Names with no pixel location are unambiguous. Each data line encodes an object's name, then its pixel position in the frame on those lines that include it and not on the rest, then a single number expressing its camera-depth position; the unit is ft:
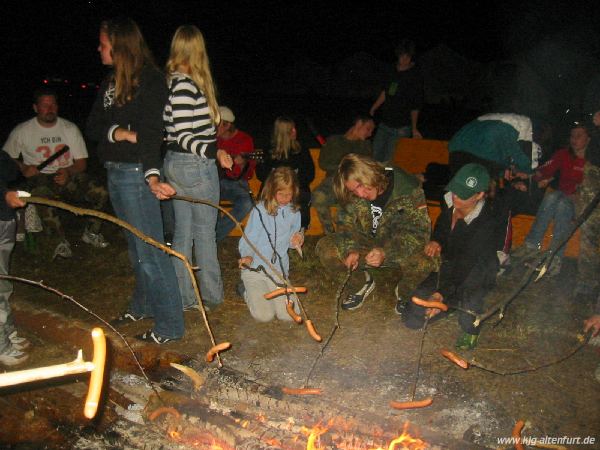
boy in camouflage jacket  14.94
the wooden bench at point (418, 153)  24.93
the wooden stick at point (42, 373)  5.72
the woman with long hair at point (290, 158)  19.63
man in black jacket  13.48
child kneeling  15.06
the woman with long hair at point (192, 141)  12.25
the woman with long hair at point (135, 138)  11.30
